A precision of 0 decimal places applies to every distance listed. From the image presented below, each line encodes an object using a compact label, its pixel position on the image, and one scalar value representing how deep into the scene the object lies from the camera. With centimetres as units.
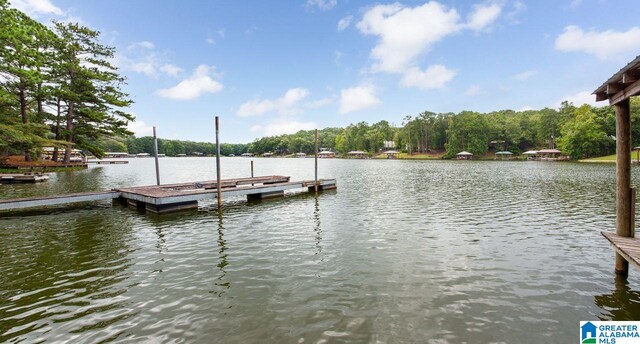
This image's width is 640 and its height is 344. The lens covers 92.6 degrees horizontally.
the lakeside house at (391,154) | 12448
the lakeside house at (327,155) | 16000
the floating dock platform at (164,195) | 1636
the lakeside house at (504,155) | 9612
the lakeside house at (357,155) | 13980
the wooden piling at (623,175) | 764
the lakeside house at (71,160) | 5720
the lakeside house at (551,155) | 8158
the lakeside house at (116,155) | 11988
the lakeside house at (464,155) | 9791
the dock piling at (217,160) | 1833
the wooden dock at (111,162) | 7421
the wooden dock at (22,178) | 2952
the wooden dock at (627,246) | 632
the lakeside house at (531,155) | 8724
